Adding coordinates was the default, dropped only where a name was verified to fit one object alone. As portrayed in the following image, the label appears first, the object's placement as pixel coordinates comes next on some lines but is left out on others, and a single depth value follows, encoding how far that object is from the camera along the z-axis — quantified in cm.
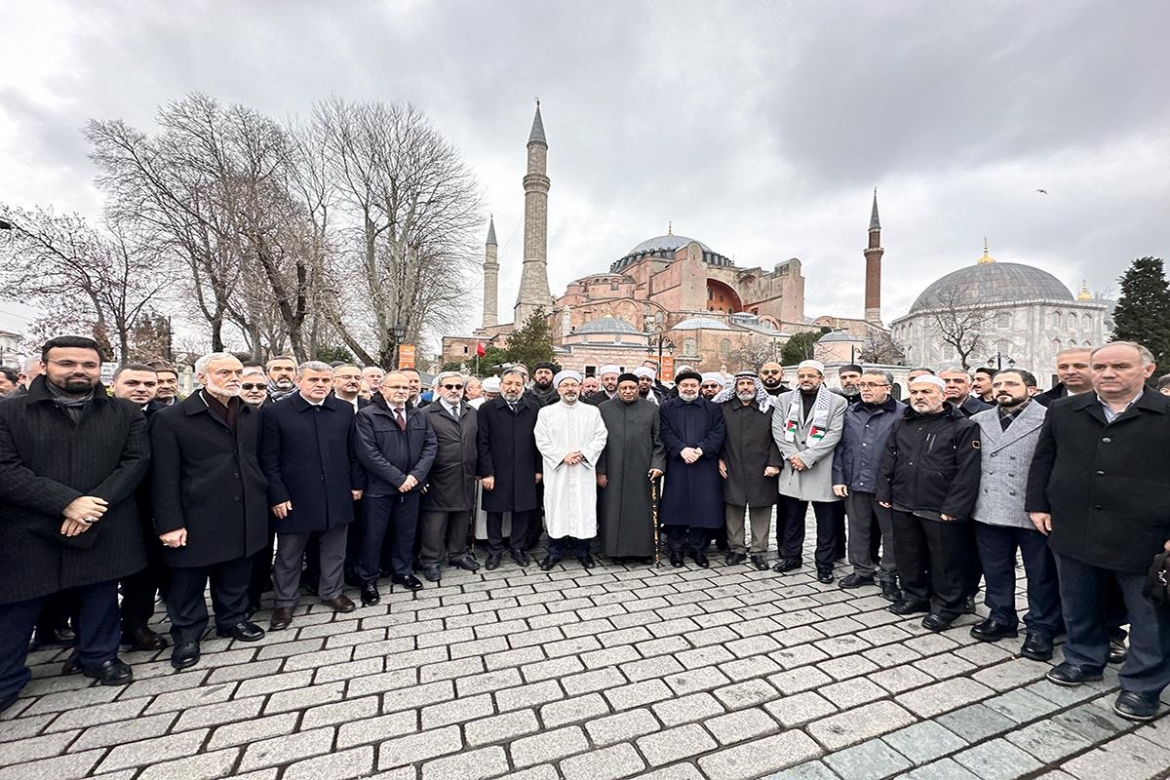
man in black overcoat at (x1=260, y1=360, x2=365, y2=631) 400
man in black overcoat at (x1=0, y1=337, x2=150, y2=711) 285
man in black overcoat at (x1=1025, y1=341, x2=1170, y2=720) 284
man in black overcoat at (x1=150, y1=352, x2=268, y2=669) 336
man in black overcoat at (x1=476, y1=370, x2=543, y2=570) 545
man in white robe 530
